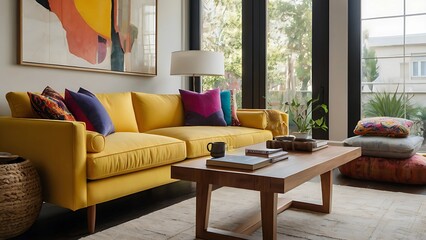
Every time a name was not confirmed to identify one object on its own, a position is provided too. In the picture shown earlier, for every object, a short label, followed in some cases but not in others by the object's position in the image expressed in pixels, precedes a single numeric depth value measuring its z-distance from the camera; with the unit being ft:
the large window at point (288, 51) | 14.17
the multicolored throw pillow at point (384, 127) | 11.16
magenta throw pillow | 12.06
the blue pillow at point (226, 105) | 12.52
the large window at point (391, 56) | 12.45
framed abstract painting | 10.12
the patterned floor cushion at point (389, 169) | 10.22
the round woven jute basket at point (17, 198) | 6.37
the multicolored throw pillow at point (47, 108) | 7.69
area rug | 6.65
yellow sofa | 6.81
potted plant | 13.56
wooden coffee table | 5.30
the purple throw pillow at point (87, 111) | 8.59
